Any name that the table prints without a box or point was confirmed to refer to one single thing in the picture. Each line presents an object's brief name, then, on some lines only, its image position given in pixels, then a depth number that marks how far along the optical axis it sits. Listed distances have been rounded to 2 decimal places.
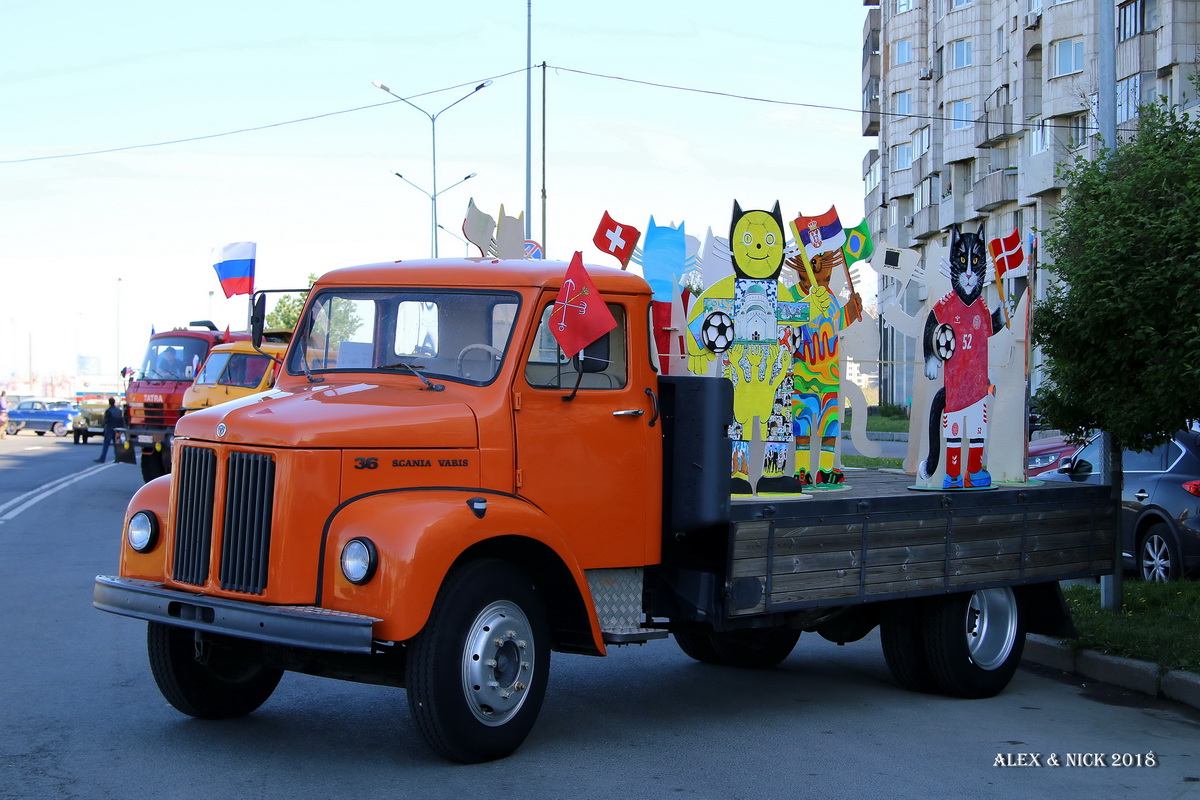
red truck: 23.70
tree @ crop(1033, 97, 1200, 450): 8.86
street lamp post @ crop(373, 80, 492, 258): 35.06
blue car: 56.69
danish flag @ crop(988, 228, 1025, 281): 10.70
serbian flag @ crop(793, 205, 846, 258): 11.62
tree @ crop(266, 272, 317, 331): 52.08
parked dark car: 12.42
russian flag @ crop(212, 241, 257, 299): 11.12
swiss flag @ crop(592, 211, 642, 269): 11.38
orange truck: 5.91
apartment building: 35.38
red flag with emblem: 6.61
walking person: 32.78
